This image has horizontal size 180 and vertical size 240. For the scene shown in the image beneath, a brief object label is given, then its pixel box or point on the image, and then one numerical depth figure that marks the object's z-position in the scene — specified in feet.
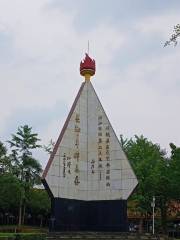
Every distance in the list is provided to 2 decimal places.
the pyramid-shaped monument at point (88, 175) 90.68
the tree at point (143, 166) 120.88
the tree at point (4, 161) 127.75
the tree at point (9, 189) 125.18
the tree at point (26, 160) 136.26
